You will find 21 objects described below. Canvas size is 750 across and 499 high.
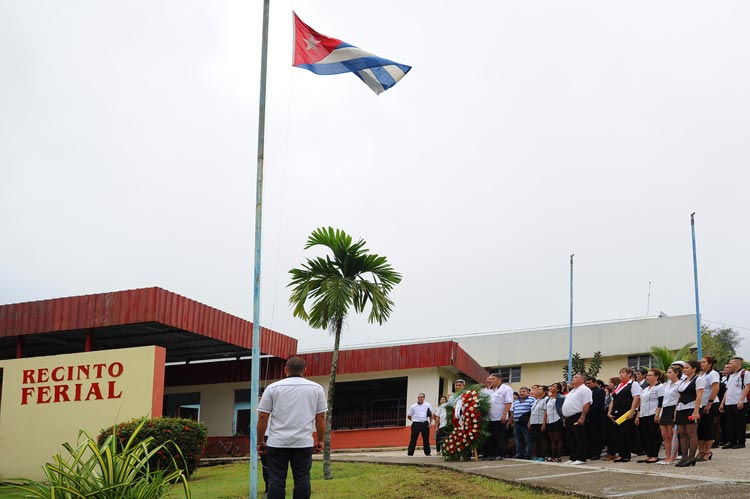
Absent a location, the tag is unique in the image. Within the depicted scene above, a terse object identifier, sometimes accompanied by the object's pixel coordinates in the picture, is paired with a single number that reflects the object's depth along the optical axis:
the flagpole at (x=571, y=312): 34.41
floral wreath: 15.45
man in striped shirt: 16.09
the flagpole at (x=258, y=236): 11.26
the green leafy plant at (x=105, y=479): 6.52
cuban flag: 12.91
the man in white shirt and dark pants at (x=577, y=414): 14.75
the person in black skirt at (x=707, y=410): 13.07
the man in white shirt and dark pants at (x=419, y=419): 19.86
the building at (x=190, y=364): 18.53
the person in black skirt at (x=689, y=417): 12.46
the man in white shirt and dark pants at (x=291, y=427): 7.86
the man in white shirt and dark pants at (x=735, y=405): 15.13
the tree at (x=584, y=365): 38.12
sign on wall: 18.05
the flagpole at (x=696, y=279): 28.41
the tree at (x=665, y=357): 29.12
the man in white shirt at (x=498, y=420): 15.73
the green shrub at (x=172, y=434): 15.46
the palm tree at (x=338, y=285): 16.28
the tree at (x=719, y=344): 43.21
